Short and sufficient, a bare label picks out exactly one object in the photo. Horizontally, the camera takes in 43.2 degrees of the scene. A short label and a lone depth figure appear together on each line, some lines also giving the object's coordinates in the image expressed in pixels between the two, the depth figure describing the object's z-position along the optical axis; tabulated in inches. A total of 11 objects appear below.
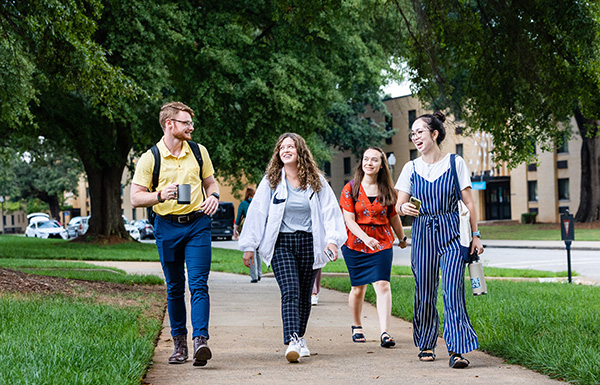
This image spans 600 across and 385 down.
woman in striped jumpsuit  234.8
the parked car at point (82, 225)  2066.6
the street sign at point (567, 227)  597.9
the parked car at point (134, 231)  1950.1
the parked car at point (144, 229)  2012.8
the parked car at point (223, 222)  1942.7
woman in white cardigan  252.2
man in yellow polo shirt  237.5
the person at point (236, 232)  565.0
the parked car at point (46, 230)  2113.7
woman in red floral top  286.0
